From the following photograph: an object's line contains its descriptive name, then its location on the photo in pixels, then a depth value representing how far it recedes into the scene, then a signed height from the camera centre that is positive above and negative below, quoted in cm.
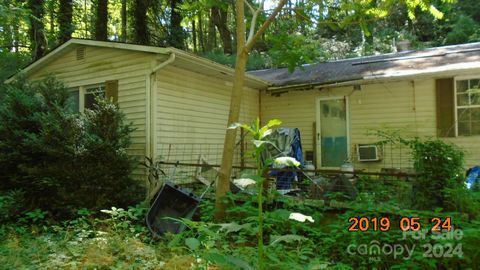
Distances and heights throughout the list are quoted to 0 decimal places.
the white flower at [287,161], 196 -11
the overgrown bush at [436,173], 439 -40
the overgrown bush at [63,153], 632 -17
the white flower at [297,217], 199 -41
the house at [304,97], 755 +107
